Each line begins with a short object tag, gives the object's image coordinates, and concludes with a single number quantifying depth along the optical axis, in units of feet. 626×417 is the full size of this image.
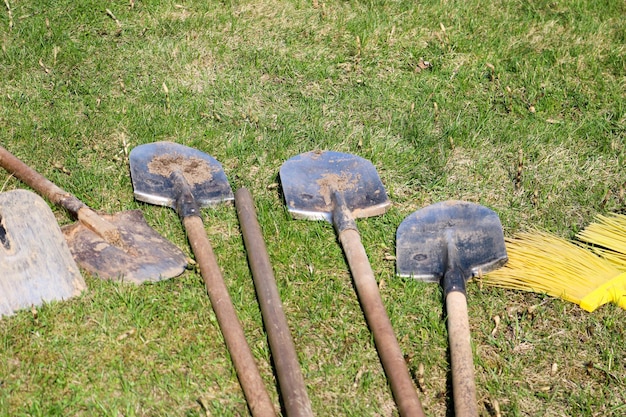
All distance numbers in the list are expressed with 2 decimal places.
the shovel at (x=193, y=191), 9.89
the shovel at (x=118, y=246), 10.55
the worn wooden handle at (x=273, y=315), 8.67
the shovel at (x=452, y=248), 10.23
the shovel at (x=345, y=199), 10.19
